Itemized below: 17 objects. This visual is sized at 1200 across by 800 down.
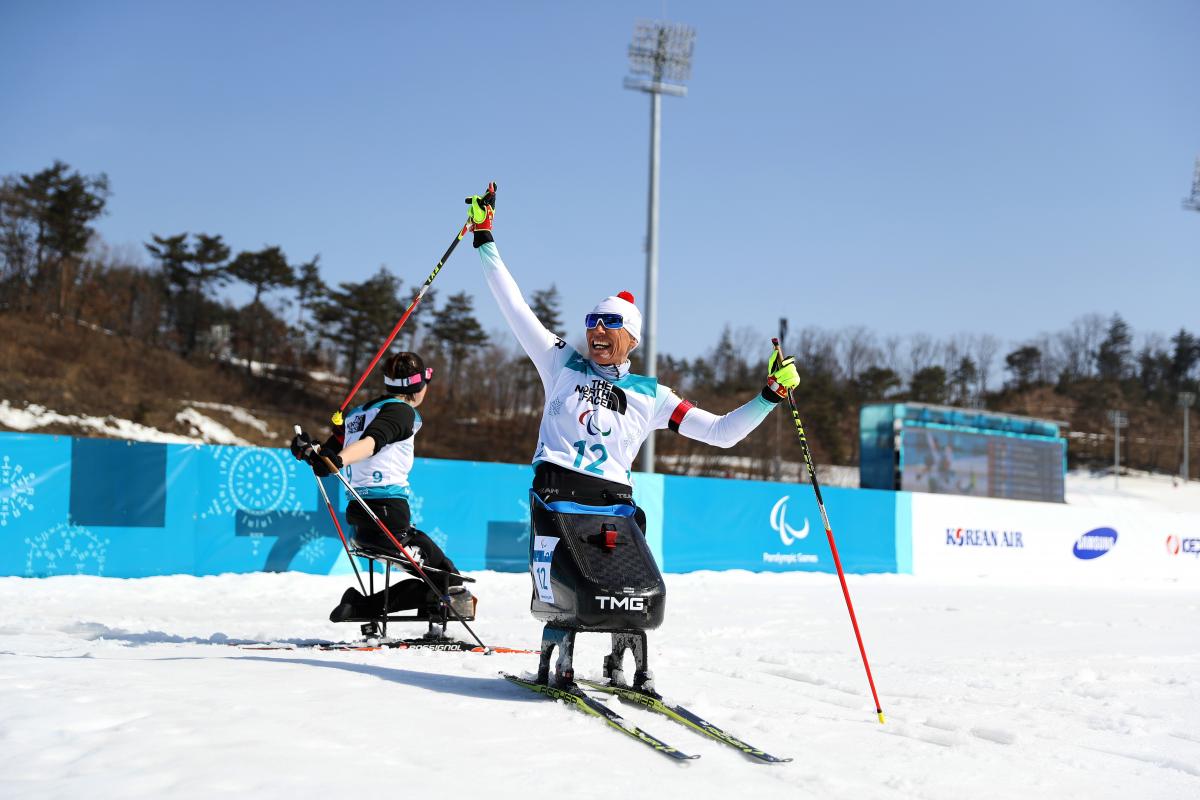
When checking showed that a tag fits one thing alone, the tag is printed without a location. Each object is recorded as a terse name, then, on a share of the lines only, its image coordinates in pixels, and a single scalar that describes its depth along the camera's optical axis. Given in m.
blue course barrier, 9.66
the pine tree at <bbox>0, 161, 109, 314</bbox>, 43.94
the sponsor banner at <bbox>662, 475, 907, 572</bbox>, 14.26
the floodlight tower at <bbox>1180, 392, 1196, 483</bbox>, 62.51
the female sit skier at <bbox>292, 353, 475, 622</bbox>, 6.08
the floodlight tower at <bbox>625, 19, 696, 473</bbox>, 26.09
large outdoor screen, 20.91
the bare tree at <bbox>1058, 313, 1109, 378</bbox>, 84.69
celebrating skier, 4.03
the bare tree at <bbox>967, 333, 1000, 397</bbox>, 76.75
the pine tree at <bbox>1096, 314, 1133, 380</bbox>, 88.31
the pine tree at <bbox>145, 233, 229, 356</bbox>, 49.84
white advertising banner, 17.42
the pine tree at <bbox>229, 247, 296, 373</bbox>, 51.62
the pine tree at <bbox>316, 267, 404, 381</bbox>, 52.09
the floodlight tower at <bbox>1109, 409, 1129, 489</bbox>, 56.50
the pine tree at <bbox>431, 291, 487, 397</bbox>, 54.44
